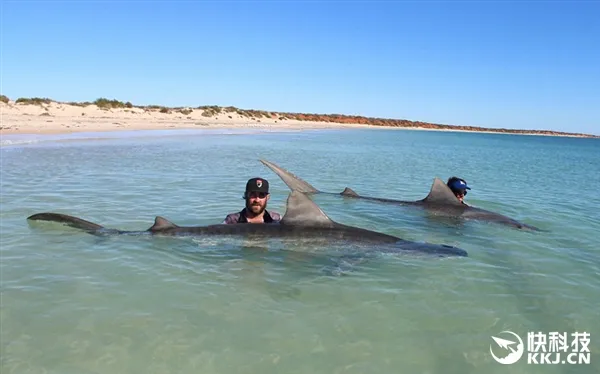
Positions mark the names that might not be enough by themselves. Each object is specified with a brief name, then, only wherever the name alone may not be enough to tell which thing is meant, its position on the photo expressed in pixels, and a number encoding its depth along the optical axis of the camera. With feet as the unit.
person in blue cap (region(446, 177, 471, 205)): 35.50
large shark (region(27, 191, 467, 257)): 22.78
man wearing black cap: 23.86
